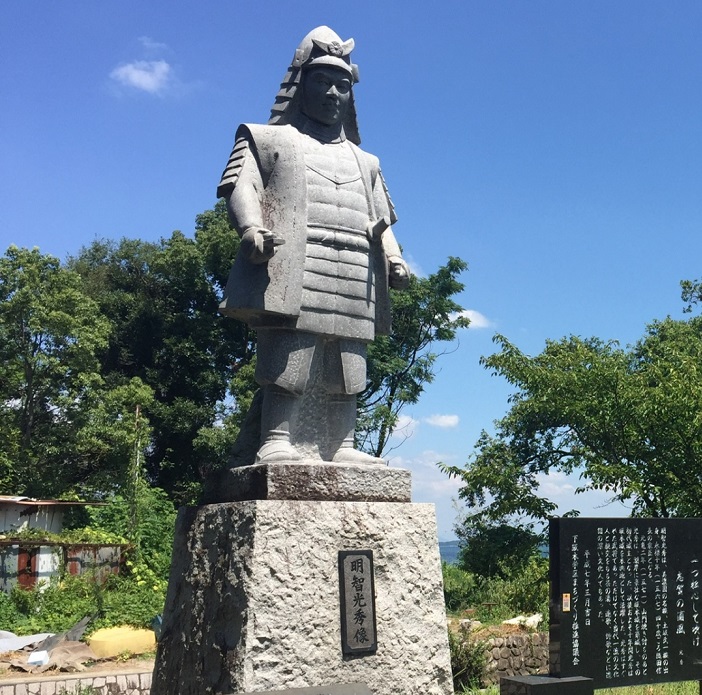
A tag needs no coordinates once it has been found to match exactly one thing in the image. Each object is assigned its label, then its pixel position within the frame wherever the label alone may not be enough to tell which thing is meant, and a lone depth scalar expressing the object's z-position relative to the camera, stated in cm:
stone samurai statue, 429
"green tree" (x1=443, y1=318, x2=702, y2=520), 911
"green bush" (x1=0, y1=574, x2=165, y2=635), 1139
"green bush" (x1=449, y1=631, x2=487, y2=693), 772
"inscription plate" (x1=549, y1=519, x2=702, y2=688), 482
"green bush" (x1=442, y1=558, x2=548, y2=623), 1143
